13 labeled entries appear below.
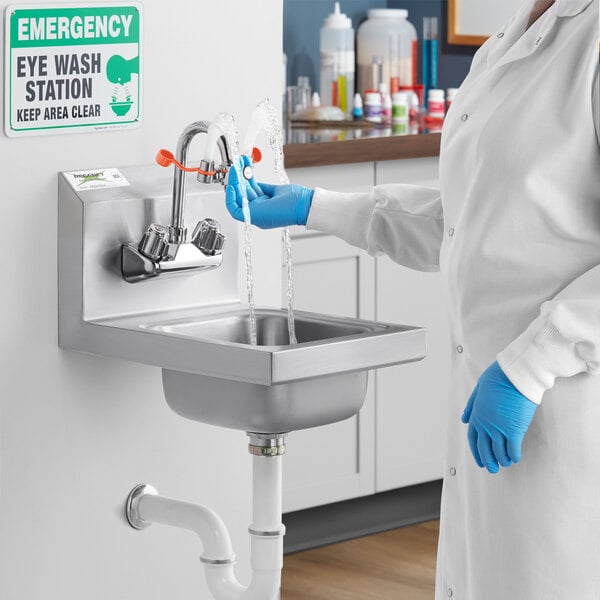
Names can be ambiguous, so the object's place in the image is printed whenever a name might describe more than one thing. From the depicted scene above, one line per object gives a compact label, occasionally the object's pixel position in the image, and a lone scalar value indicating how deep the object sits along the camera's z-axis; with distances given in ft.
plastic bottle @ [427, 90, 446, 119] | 17.16
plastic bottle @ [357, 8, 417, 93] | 18.11
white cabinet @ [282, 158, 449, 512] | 14.17
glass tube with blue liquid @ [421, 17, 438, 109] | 18.79
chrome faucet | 8.97
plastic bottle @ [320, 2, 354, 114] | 17.78
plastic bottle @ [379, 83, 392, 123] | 17.41
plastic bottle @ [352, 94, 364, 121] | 17.14
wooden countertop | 13.51
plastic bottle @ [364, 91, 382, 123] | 17.02
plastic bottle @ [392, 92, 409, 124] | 17.03
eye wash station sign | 8.61
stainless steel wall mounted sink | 8.32
